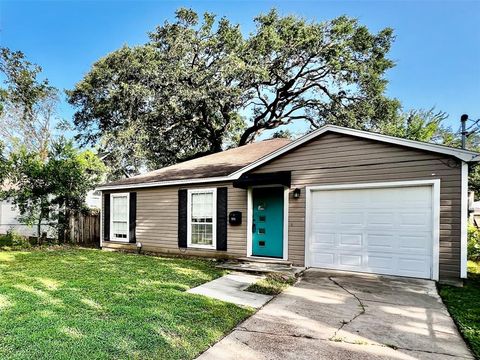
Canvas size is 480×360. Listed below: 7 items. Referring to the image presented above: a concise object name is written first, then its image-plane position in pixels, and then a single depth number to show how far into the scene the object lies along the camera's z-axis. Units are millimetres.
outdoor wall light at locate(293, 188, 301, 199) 7630
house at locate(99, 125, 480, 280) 6066
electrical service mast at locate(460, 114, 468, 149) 7885
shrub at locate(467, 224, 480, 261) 7796
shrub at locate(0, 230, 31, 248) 11548
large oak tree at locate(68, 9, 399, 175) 17078
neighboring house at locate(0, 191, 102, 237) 15641
